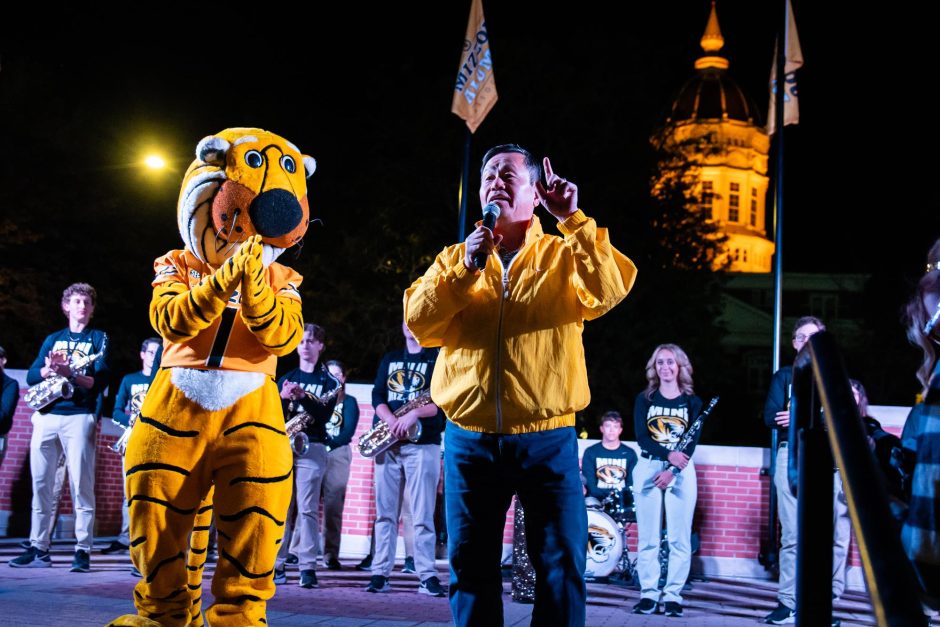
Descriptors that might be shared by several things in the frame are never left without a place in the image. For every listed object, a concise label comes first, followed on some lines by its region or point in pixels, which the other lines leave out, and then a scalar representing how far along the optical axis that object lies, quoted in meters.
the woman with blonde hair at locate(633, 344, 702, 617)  7.55
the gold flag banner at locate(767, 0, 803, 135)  12.99
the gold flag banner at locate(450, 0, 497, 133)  13.16
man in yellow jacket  3.56
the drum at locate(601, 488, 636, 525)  10.00
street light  18.73
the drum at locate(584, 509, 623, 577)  9.56
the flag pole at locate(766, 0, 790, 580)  11.99
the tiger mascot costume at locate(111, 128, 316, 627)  4.00
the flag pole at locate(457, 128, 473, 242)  11.90
